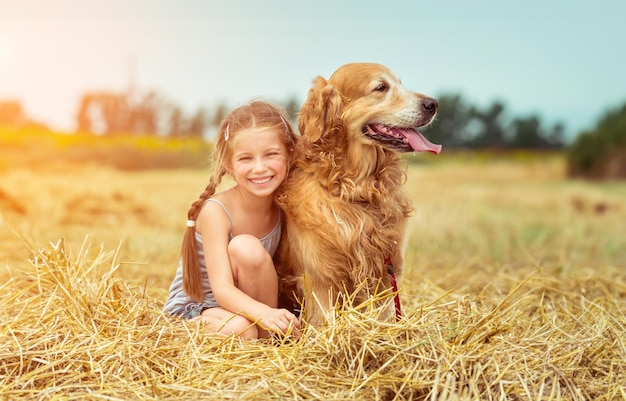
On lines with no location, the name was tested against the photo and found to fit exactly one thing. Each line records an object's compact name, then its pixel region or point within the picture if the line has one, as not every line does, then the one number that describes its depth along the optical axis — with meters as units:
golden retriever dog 3.29
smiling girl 3.21
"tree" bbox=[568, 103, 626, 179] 13.02
